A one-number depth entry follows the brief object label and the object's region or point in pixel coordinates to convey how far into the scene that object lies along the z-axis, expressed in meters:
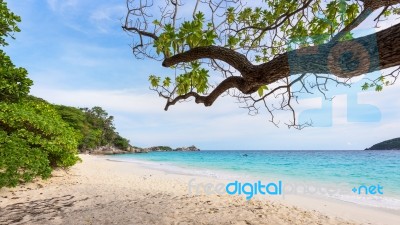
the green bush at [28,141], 6.63
